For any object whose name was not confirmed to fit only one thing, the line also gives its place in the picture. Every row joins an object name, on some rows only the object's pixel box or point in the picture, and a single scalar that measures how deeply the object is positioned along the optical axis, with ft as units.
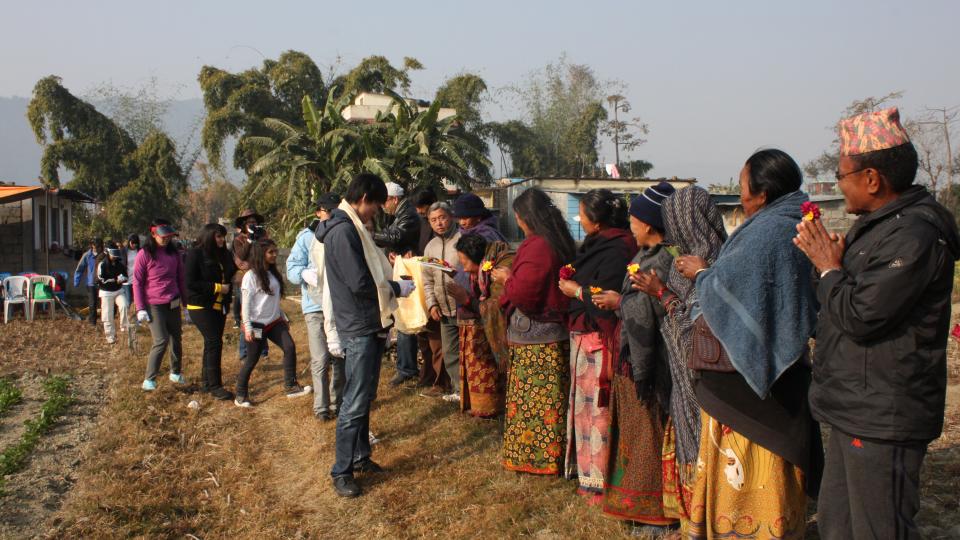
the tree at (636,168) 128.84
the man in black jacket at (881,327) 8.18
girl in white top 24.02
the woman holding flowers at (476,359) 20.54
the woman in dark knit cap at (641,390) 12.90
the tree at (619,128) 137.69
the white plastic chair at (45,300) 48.91
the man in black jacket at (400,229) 22.31
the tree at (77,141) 97.14
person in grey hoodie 15.75
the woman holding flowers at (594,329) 14.35
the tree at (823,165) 101.45
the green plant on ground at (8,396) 25.93
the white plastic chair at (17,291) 48.19
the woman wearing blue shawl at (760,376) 10.17
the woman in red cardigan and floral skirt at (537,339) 15.93
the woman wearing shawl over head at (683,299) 11.71
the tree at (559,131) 137.28
